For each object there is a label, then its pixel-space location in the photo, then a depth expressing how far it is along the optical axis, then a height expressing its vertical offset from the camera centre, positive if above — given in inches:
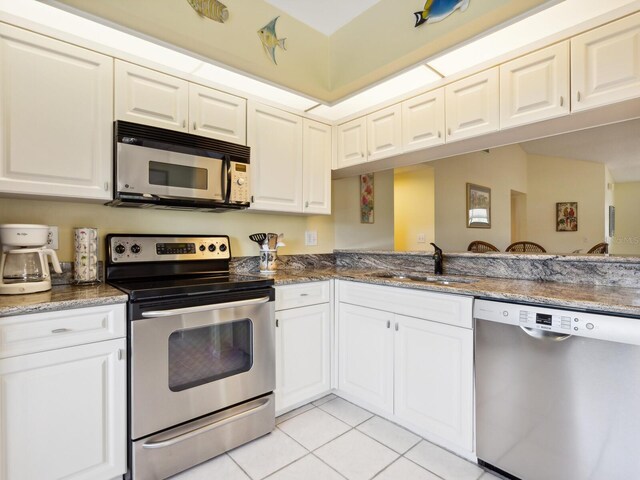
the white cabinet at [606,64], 55.0 +30.9
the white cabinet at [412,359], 64.7 -27.2
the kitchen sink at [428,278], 84.5 -10.6
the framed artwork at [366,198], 123.4 +15.8
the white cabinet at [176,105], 69.2 +31.3
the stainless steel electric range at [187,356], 57.8 -23.2
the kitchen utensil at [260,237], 94.7 +0.7
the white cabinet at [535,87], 62.0 +30.6
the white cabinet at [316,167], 100.5 +22.9
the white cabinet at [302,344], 80.1 -26.9
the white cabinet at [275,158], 89.4 +23.3
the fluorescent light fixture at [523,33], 56.5 +40.0
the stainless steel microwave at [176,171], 67.6 +15.7
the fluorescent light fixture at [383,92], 78.1 +39.6
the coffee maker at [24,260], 57.2 -3.8
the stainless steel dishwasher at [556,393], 47.1 -24.8
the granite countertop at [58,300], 48.1 -9.7
